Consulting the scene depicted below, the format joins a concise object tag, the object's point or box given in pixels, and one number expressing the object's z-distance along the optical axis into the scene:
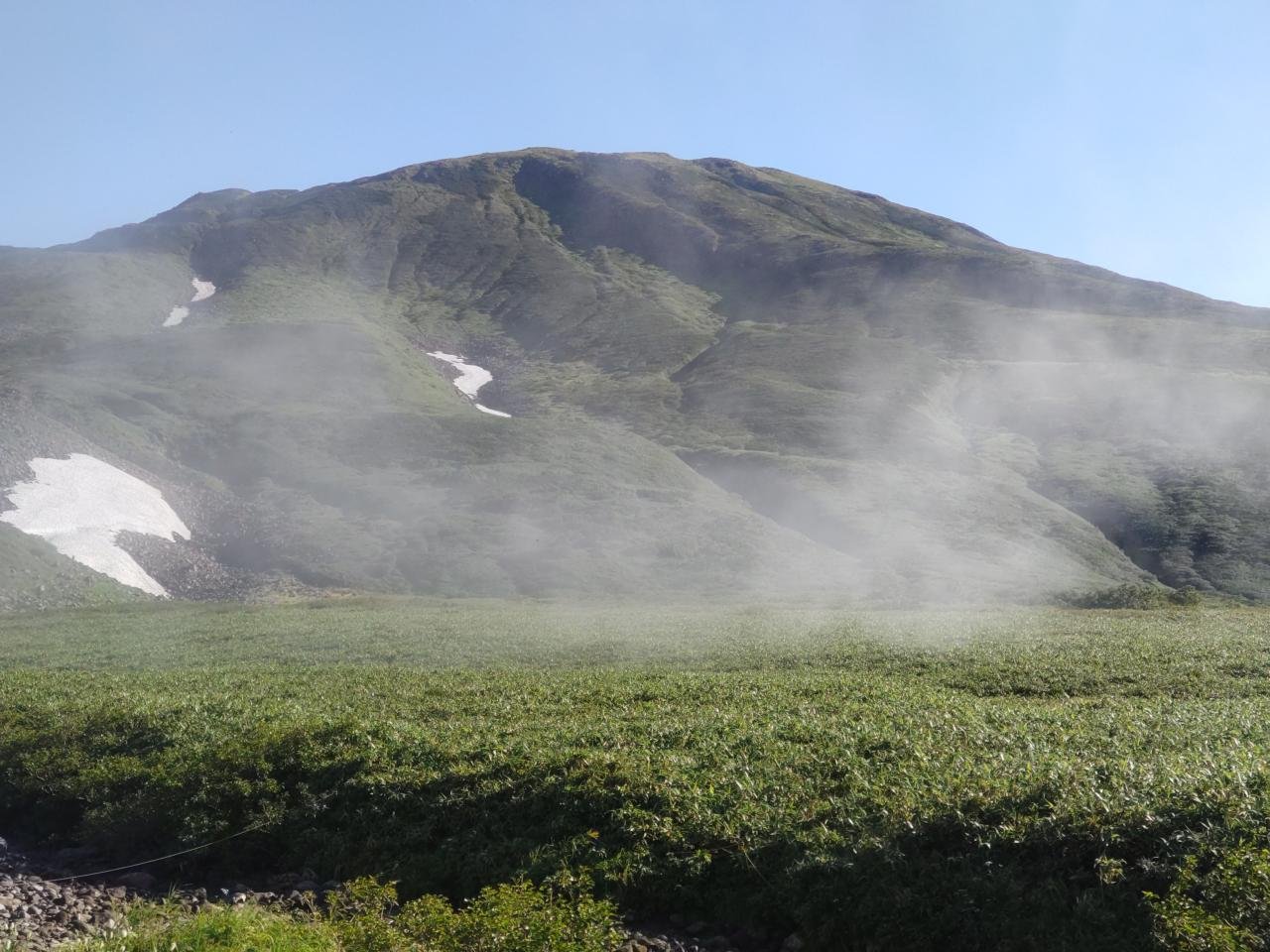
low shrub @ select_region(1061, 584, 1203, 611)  50.69
